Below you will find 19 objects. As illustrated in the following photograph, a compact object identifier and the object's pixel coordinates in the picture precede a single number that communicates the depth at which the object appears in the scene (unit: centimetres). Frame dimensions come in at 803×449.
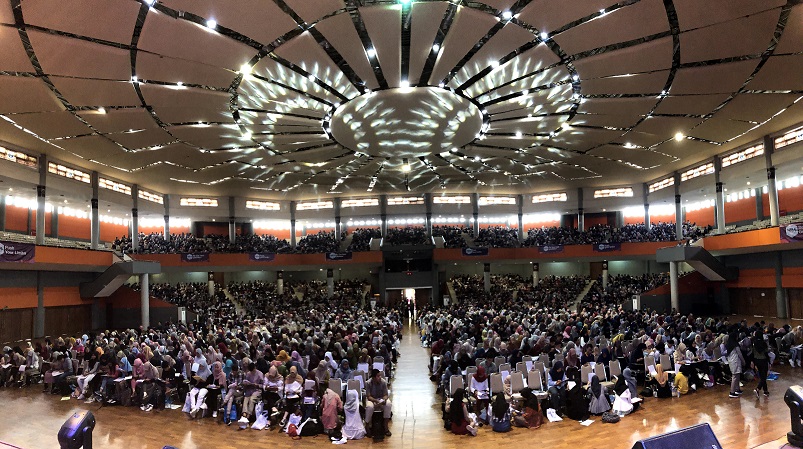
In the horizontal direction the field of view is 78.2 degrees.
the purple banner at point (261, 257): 3602
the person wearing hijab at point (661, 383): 1125
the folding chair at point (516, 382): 1023
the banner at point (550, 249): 3647
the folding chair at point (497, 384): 1006
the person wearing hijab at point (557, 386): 1017
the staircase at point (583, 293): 3273
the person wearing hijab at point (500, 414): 929
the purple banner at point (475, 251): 3722
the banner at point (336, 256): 3756
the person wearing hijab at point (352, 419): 913
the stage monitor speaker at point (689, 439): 365
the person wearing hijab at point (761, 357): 1088
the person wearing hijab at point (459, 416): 918
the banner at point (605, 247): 3483
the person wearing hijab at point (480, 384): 1015
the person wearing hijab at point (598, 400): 998
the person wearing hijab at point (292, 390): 986
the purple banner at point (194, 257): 3356
